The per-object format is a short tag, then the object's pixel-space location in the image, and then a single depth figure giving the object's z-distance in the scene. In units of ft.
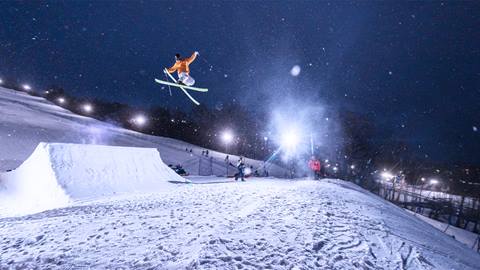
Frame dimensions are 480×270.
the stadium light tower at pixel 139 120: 237.37
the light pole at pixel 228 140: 210.22
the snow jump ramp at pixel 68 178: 37.78
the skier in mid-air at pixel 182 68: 43.73
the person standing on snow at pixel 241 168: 71.71
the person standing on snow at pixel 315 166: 74.64
